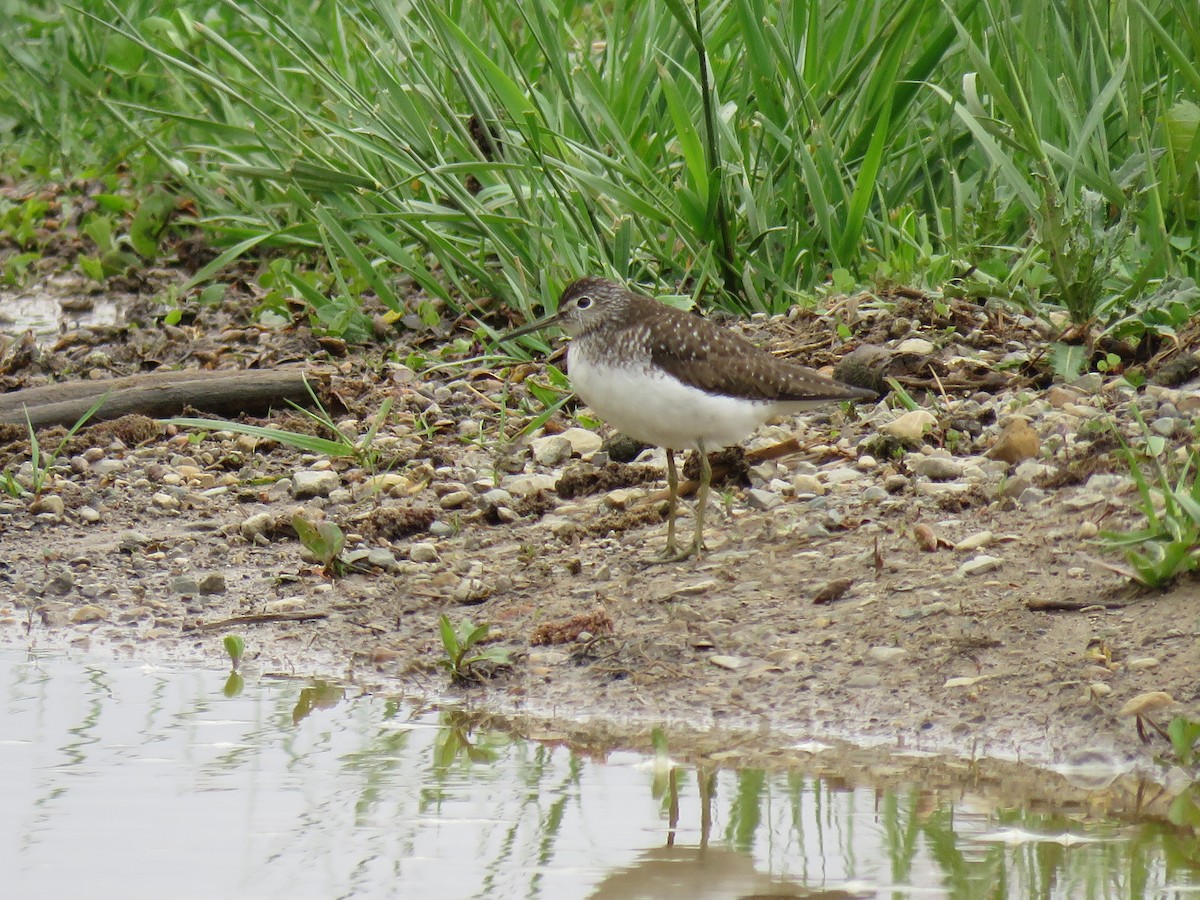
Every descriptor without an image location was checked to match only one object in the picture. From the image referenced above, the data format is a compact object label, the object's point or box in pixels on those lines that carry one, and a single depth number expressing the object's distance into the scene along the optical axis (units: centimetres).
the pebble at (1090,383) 1190
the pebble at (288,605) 1065
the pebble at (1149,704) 795
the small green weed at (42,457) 1270
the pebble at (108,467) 1333
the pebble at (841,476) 1141
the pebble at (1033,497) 1041
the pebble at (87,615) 1080
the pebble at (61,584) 1125
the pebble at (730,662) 915
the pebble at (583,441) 1294
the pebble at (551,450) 1281
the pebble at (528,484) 1213
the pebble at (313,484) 1271
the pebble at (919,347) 1280
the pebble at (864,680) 873
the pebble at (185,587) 1121
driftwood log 1402
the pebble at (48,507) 1256
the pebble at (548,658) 947
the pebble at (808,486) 1134
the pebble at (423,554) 1127
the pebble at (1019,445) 1111
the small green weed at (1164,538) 843
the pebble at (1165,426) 1075
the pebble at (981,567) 961
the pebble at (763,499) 1145
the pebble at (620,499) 1194
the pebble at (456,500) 1213
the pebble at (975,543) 993
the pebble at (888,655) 888
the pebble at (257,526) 1197
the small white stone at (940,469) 1120
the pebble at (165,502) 1271
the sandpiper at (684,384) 1059
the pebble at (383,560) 1116
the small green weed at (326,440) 1227
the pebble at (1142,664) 827
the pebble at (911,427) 1170
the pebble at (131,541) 1187
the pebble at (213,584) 1113
